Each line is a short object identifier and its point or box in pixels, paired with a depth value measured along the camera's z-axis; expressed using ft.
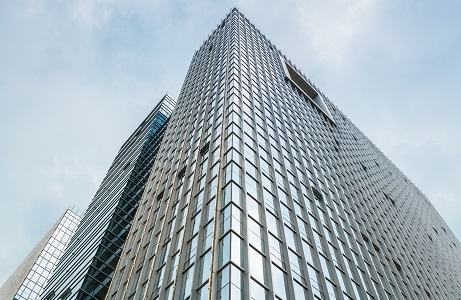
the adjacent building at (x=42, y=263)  290.97
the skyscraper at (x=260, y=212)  78.64
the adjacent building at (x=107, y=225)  136.15
